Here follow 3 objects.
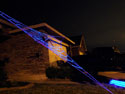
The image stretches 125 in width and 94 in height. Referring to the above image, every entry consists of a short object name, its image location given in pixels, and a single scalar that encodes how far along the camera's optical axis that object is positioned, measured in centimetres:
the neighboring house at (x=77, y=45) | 1686
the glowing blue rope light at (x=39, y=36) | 865
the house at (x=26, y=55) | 875
